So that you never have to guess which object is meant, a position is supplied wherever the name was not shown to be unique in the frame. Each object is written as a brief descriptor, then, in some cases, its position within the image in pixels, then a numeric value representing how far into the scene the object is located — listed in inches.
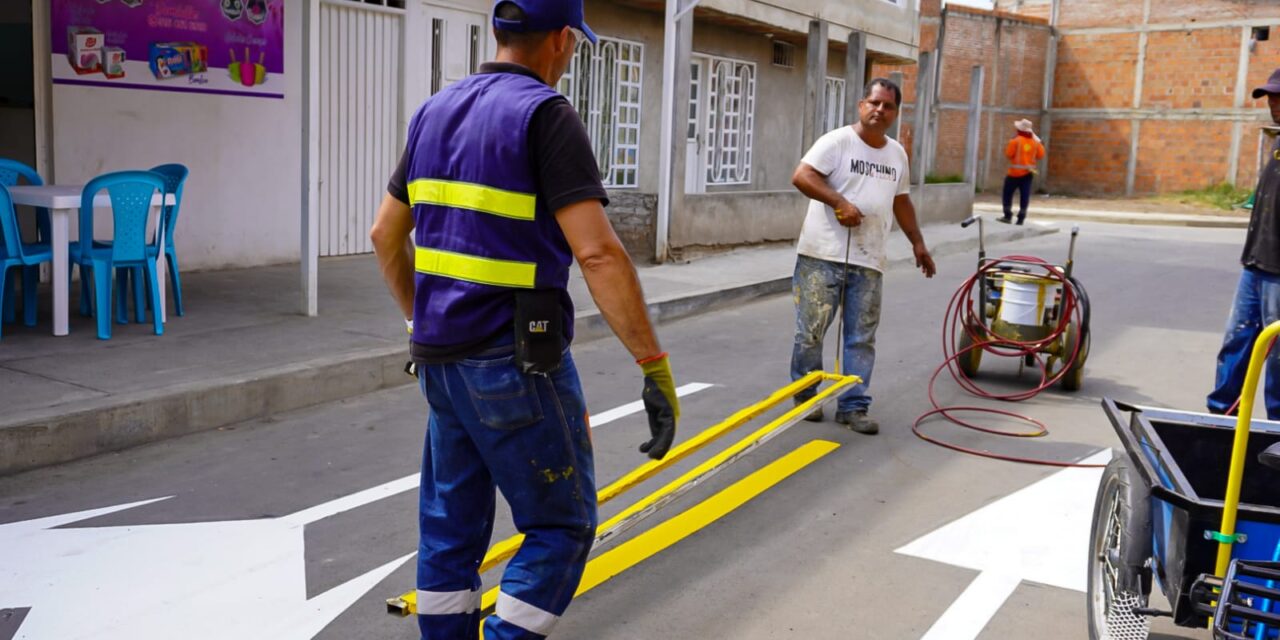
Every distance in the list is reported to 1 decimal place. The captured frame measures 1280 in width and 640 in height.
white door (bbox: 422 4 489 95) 482.9
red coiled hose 301.1
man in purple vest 116.8
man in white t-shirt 270.5
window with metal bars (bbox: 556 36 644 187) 591.2
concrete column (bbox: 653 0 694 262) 521.0
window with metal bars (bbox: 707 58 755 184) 722.2
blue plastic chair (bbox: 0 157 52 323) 322.0
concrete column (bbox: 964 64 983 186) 901.2
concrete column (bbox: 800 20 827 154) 691.4
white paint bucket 315.9
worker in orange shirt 839.7
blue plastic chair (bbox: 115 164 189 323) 319.3
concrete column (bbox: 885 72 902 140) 746.8
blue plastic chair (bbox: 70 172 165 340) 298.2
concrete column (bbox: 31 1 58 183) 361.7
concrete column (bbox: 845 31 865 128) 733.9
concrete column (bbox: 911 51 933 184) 825.5
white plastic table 292.2
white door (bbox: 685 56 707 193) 701.3
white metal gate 447.2
